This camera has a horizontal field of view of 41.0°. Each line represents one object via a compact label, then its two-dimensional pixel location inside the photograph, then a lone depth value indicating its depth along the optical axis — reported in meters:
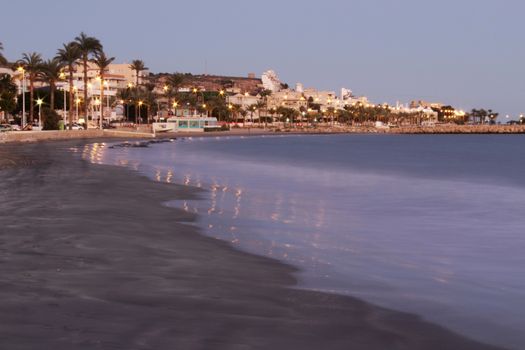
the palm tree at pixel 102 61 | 105.56
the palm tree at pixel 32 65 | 99.12
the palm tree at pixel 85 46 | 97.62
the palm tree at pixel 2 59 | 76.03
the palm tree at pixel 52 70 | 99.25
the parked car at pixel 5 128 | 83.29
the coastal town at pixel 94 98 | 96.44
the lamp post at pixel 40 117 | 94.78
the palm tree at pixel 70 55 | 95.88
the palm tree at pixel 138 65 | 148.25
